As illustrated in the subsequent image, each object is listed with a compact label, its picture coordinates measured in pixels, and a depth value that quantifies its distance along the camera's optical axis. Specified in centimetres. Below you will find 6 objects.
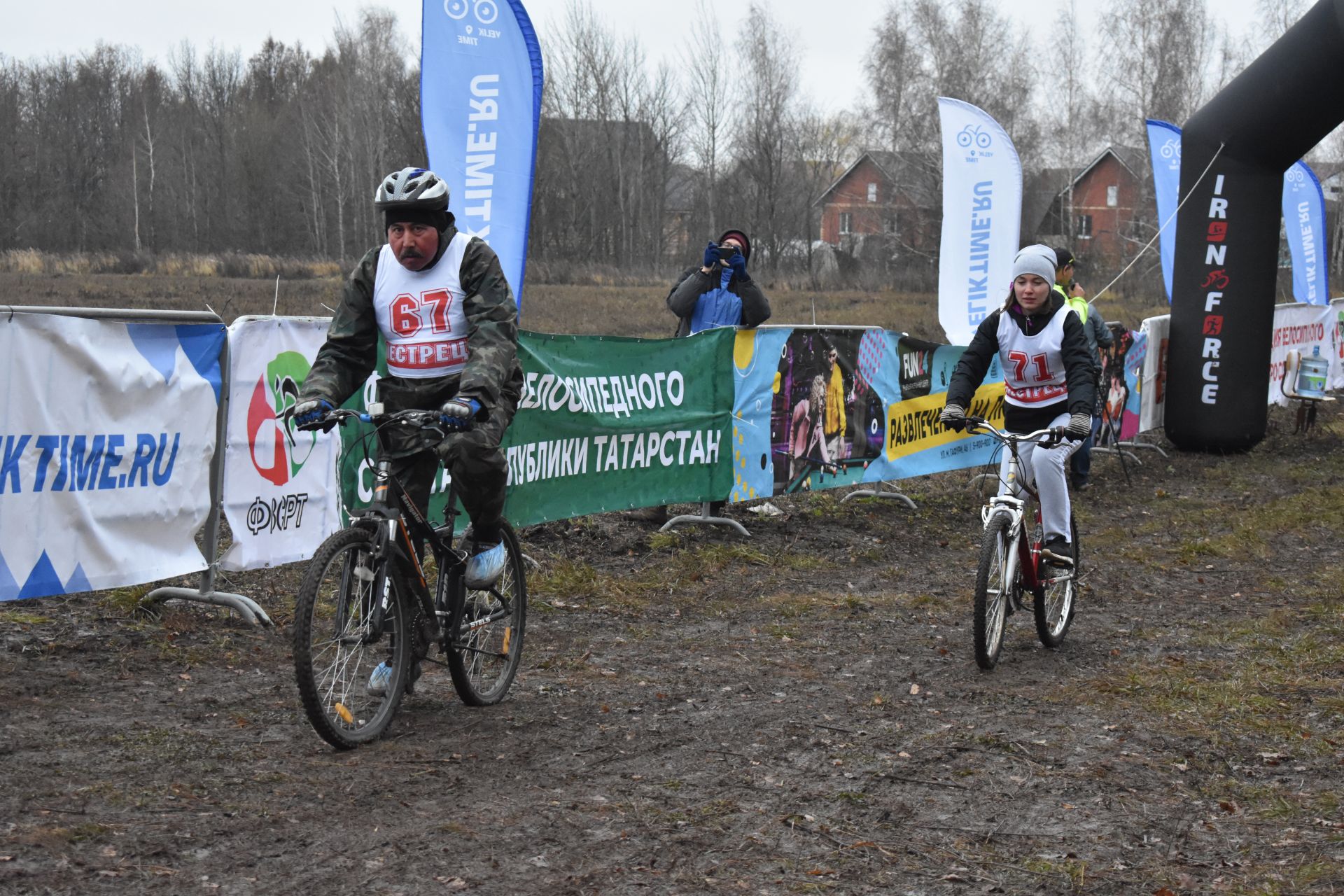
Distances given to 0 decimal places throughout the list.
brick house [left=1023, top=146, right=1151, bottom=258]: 5591
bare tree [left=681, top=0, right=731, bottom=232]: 5422
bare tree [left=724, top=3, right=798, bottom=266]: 5572
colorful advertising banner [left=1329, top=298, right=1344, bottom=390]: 2236
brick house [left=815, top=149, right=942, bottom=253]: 5809
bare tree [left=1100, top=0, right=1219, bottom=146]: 5319
